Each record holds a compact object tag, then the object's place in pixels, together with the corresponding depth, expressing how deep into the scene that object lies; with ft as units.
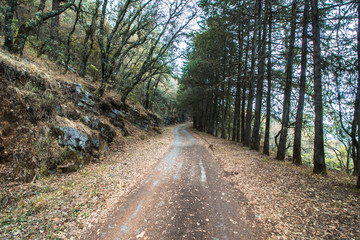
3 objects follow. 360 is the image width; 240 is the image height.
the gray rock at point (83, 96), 28.45
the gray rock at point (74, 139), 19.11
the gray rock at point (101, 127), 25.91
